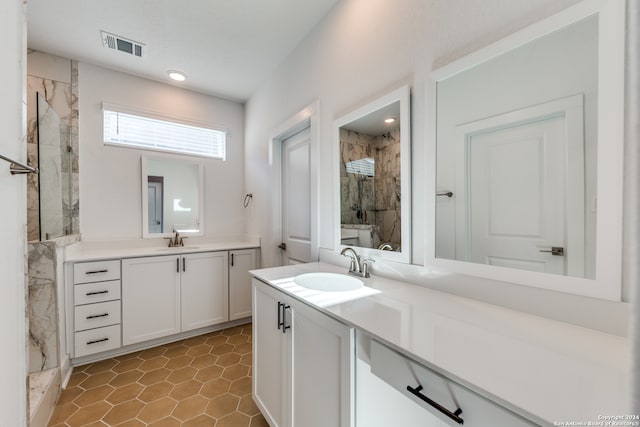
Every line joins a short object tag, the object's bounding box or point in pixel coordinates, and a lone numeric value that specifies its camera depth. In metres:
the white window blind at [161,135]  2.85
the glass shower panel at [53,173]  2.15
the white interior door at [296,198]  2.52
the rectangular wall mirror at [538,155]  0.90
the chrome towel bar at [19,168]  0.91
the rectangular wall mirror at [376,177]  1.50
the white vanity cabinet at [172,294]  2.50
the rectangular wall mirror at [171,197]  2.99
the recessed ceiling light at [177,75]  2.86
